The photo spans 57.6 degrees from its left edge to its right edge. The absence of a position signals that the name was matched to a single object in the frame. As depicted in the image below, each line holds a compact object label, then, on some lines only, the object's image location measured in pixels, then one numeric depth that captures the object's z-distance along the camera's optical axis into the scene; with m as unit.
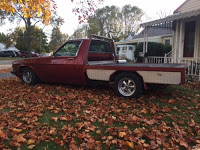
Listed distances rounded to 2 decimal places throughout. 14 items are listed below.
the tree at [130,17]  56.44
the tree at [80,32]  68.19
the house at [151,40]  19.75
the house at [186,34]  10.00
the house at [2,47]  57.15
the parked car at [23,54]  42.25
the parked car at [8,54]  41.88
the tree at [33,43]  45.00
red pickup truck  4.51
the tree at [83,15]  10.02
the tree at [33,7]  6.94
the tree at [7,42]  47.04
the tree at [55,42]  58.92
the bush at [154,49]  15.08
